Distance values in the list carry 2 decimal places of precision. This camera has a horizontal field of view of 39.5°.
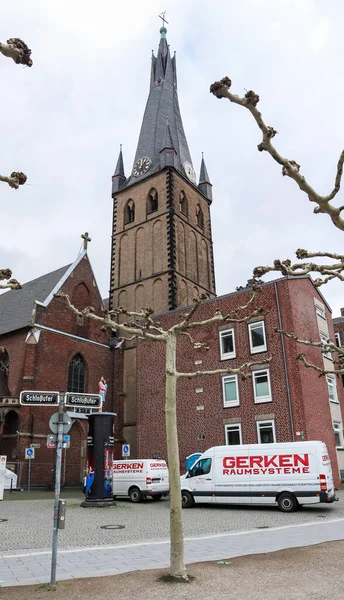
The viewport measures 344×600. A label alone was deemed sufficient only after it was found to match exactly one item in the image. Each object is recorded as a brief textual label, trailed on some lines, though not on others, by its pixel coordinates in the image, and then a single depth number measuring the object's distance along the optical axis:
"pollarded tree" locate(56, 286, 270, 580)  7.26
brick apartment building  25.12
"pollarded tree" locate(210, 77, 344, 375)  4.91
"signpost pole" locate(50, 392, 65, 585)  6.82
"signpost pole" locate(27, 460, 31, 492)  26.38
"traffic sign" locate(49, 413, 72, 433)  7.96
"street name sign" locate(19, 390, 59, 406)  8.60
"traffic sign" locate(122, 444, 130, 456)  28.43
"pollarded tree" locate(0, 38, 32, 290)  5.25
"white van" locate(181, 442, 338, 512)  16.36
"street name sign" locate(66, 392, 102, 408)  9.43
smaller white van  20.20
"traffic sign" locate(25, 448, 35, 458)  26.69
